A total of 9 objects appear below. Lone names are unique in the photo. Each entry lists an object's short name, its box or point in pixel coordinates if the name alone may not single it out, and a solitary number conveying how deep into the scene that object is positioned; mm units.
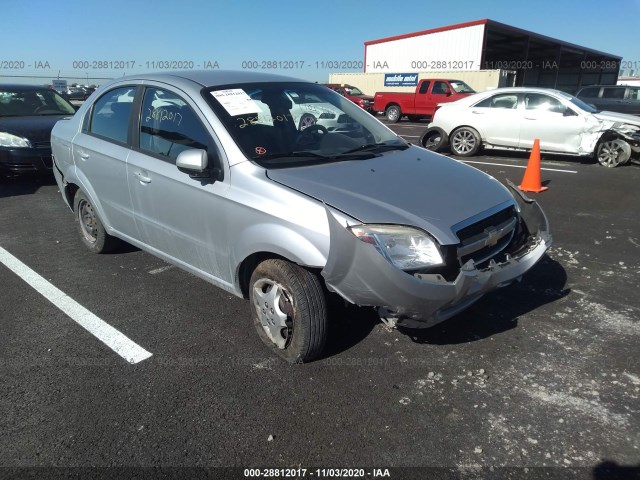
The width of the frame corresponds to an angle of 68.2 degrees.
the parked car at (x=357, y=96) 23922
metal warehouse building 28984
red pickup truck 18984
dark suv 17391
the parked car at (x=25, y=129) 7570
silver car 2469
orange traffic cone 7394
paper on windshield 3205
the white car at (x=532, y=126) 9188
